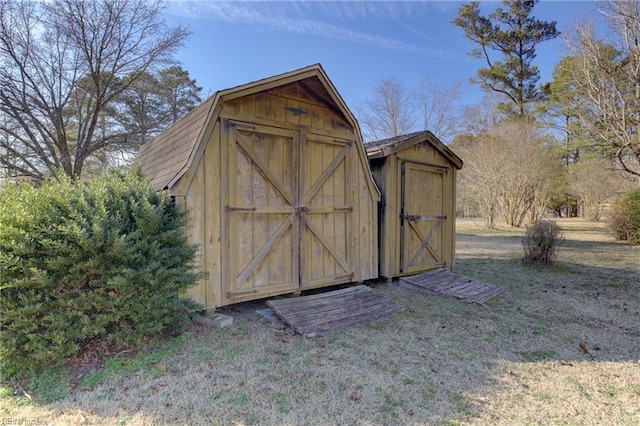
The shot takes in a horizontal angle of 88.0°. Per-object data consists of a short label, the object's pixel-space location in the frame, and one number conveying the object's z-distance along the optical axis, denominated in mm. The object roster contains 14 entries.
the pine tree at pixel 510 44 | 23031
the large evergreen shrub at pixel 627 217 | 11914
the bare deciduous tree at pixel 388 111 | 24016
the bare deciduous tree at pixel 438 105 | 23859
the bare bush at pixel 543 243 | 7883
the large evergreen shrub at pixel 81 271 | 2711
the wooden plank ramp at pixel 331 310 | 3988
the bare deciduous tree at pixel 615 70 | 12477
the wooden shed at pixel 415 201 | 6125
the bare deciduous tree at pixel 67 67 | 12211
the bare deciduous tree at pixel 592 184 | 21812
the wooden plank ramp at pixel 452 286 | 5492
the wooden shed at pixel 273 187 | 4137
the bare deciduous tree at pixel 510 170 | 18641
